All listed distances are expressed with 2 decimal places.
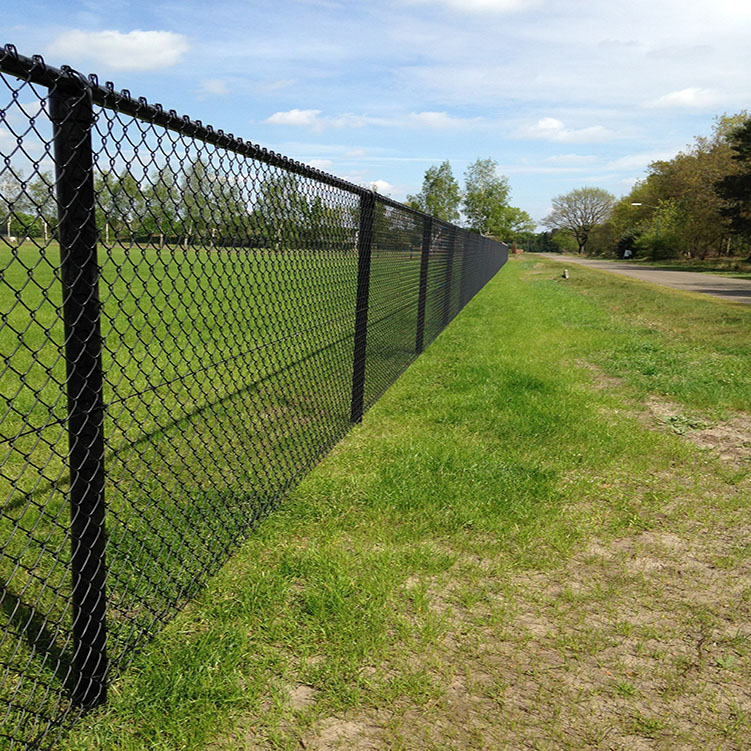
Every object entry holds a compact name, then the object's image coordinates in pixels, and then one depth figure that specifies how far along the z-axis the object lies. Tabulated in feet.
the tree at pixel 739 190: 114.42
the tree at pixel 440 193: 230.89
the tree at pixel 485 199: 234.58
